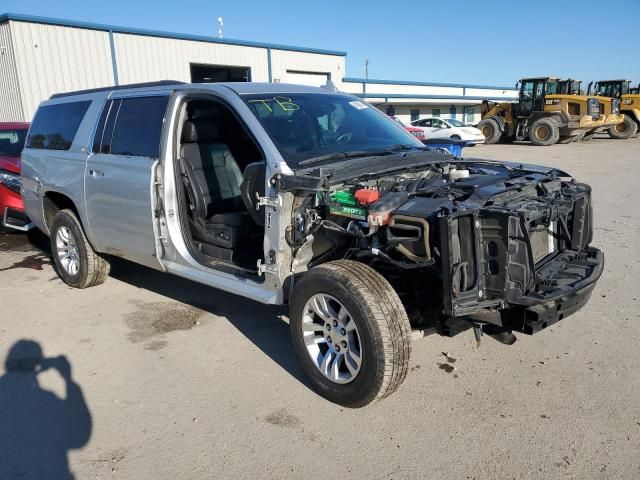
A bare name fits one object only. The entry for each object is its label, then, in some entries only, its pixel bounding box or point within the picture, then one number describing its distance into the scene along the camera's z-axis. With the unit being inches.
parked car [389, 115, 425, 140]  908.7
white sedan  1005.2
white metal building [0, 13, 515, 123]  669.3
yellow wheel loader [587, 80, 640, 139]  1090.7
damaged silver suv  117.4
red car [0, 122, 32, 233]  284.5
